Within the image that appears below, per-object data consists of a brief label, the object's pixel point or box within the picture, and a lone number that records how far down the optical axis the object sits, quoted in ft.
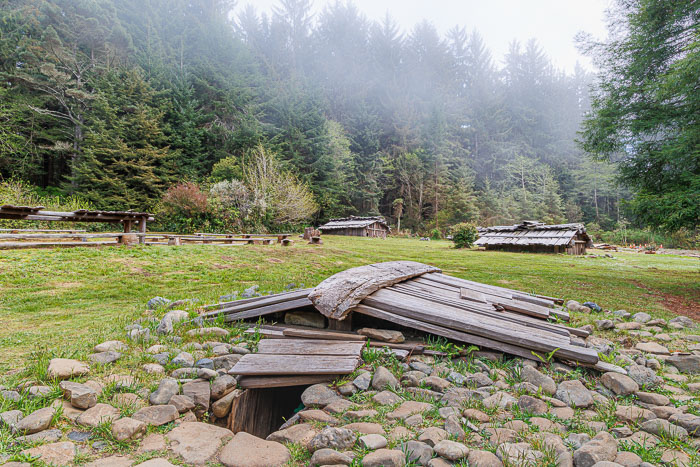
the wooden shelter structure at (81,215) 31.07
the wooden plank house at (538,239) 68.74
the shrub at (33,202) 54.44
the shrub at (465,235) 77.61
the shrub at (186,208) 68.18
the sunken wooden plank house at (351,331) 8.38
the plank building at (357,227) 110.52
